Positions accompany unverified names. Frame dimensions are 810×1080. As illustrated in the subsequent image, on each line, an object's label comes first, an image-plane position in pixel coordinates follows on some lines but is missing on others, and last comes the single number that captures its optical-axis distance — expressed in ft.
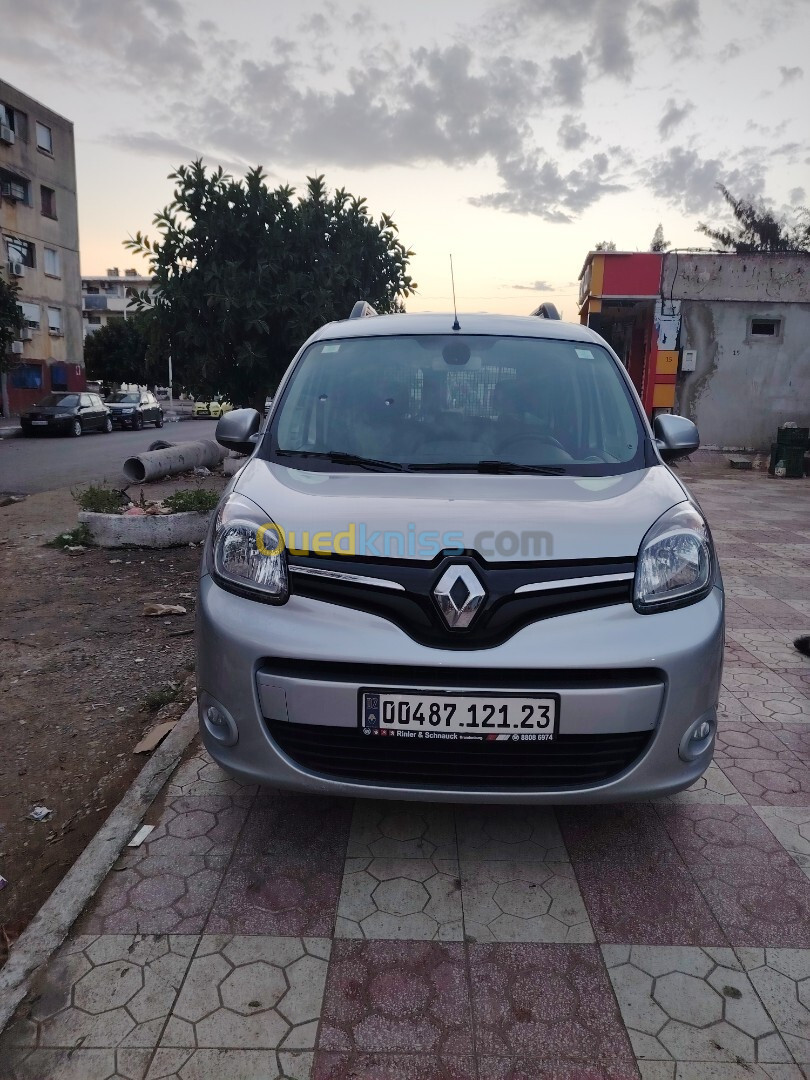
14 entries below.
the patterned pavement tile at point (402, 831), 8.59
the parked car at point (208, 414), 150.92
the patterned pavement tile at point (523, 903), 7.38
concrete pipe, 37.47
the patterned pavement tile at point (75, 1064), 5.87
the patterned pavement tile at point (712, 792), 9.78
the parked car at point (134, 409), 100.99
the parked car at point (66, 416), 80.64
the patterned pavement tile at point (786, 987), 6.28
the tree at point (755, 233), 104.78
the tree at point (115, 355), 184.55
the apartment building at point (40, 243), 106.83
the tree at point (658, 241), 108.74
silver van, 7.23
